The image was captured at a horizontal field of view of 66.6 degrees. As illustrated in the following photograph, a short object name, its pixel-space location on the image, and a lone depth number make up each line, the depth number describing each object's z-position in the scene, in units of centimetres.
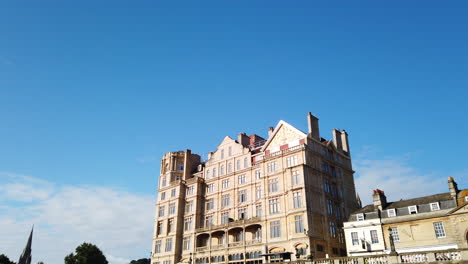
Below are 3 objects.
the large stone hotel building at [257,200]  4791
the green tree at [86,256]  8131
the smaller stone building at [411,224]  3775
